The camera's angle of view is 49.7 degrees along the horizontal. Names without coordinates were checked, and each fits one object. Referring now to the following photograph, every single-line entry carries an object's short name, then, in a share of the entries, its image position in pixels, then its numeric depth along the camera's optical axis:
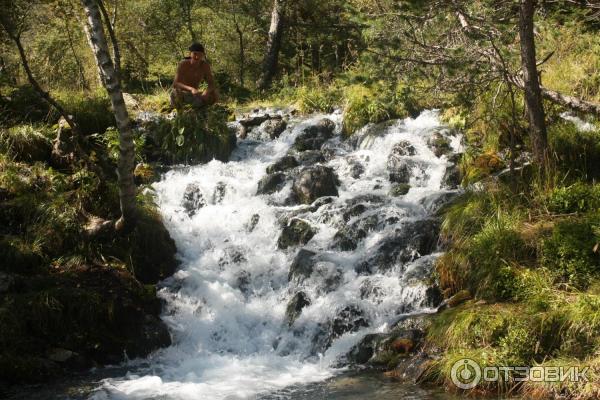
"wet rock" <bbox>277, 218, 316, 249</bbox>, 9.66
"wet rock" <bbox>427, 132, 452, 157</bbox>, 11.40
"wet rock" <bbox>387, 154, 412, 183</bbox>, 11.12
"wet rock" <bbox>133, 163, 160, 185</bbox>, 11.56
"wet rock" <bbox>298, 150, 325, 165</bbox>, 12.31
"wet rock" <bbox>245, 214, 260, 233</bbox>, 10.42
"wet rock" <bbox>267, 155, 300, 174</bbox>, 12.05
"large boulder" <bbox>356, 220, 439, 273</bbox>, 8.52
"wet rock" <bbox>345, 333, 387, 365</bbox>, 7.07
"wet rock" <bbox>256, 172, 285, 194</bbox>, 11.32
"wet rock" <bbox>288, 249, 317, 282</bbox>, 8.73
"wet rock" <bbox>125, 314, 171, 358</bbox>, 7.67
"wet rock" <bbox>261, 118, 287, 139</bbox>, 13.83
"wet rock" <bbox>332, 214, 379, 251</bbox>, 9.16
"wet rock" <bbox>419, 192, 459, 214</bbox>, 9.48
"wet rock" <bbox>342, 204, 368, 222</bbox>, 9.79
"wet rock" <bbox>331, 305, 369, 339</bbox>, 7.66
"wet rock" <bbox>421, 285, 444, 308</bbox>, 7.65
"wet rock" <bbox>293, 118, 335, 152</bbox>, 13.10
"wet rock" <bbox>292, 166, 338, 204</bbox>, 10.78
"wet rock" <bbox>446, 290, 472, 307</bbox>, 7.27
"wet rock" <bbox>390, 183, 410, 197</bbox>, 10.33
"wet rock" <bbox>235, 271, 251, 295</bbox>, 9.13
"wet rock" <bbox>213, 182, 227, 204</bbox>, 11.43
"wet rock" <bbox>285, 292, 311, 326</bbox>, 8.14
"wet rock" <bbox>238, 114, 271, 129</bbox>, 14.19
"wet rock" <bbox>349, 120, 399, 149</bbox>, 12.45
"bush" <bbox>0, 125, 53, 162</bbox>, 10.35
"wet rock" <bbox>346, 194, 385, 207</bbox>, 10.08
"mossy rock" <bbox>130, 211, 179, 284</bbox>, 9.08
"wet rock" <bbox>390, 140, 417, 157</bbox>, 11.69
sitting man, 12.33
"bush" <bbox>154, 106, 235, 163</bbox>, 12.62
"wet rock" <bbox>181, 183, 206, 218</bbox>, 11.27
